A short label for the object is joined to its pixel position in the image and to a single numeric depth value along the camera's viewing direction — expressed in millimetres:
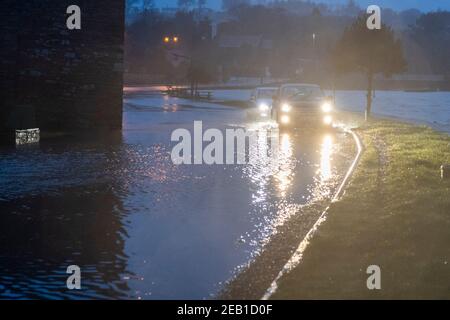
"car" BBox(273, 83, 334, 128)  26375
